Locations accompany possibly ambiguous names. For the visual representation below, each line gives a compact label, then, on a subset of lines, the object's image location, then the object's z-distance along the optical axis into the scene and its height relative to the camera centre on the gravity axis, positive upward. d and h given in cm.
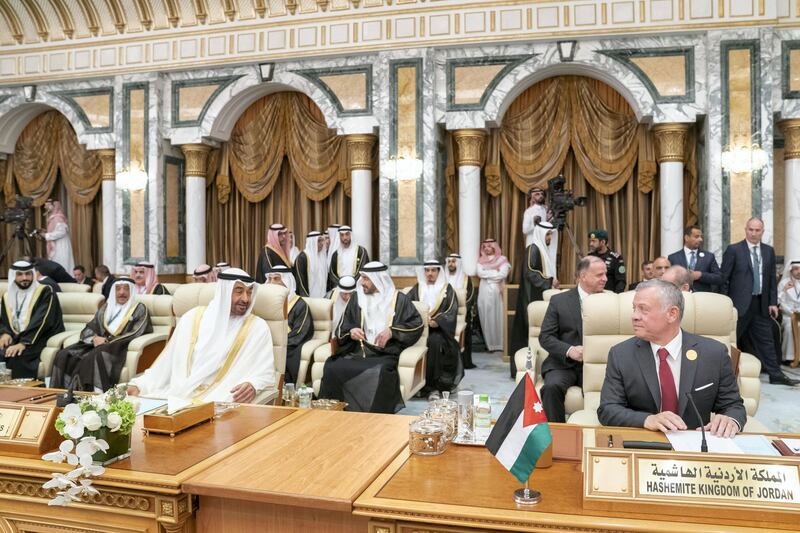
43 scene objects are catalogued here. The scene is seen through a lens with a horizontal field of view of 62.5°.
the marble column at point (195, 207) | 955 +81
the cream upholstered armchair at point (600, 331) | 350 -40
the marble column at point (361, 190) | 885 +94
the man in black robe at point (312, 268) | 797 -10
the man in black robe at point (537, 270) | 706 -15
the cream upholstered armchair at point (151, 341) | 543 -66
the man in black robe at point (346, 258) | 789 +2
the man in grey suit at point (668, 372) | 251 -45
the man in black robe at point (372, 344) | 465 -64
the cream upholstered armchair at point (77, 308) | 654 -44
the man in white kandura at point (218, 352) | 355 -50
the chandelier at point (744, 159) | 754 +109
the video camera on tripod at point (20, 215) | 975 +74
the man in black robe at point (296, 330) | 540 -60
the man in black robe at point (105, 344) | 538 -68
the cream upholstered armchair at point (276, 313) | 403 -32
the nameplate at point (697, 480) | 160 -56
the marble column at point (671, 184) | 802 +87
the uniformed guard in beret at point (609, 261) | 740 -6
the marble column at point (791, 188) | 766 +76
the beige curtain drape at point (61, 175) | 1056 +146
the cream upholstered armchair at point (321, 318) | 572 -51
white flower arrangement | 185 -51
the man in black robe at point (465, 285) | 717 -31
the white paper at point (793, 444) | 198 -59
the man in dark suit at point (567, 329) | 401 -46
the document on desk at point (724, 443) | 199 -59
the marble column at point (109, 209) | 975 +81
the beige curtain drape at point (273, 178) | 962 +123
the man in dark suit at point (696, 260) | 662 -5
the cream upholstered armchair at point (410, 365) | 484 -80
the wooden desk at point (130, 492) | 186 -66
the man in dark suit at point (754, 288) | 628 -33
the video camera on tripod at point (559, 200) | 777 +67
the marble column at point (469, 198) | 856 +79
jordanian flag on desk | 173 -48
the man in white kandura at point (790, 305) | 702 -55
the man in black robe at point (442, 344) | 594 -78
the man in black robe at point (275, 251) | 804 +12
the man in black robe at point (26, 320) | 584 -50
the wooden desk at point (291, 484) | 178 -62
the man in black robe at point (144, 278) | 746 -17
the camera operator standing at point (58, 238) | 1018 +40
